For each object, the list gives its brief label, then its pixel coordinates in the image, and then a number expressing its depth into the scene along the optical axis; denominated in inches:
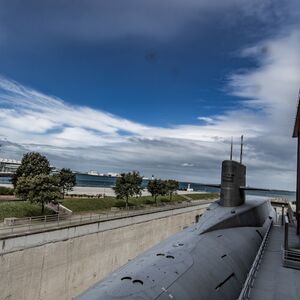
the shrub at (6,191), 1780.9
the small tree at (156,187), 2316.7
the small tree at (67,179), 1886.9
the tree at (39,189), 1166.3
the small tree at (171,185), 2490.4
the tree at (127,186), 1841.8
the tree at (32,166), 1549.0
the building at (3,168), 6899.6
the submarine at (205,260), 362.3
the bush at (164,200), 2610.2
